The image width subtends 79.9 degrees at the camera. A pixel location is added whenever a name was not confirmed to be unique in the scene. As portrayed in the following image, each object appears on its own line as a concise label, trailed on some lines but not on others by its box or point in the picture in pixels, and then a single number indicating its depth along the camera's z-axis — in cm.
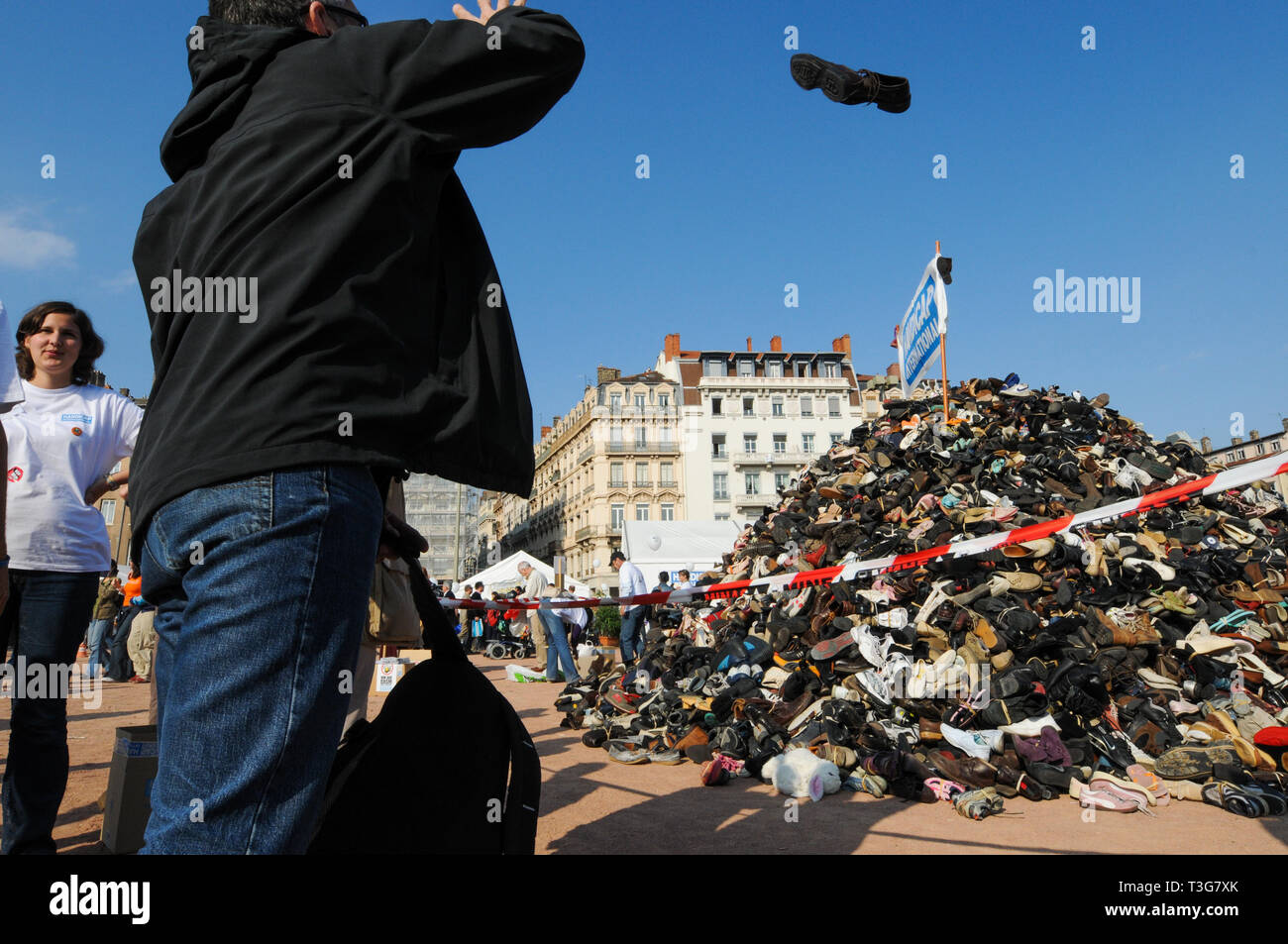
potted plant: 2882
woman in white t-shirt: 304
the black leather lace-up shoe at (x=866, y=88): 396
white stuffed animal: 477
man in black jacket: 116
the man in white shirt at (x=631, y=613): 1325
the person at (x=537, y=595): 1460
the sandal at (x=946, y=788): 462
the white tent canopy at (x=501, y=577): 2691
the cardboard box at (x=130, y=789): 322
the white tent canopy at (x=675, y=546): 2534
